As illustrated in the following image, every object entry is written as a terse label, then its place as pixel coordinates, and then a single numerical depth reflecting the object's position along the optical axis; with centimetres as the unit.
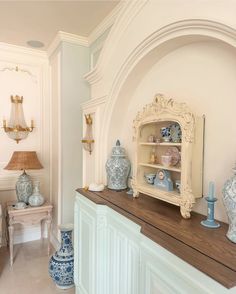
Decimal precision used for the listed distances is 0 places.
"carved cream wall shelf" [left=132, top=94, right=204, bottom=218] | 125
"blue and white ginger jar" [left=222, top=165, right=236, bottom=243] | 96
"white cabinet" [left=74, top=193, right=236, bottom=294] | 90
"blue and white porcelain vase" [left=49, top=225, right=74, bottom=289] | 217
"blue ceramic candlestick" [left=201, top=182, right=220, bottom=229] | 116
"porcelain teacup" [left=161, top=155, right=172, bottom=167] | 146
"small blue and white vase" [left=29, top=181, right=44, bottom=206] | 286
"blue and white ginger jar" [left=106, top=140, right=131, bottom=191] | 194
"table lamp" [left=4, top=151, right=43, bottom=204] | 272
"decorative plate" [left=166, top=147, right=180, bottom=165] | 148
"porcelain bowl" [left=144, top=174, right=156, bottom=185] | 164
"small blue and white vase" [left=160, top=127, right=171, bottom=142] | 151
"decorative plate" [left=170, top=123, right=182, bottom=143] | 144
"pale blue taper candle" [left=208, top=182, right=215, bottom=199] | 117
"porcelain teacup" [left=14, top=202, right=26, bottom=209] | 279
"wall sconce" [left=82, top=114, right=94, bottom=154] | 234
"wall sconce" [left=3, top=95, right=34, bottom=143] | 311
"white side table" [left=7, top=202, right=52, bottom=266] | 270
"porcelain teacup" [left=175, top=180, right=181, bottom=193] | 143
